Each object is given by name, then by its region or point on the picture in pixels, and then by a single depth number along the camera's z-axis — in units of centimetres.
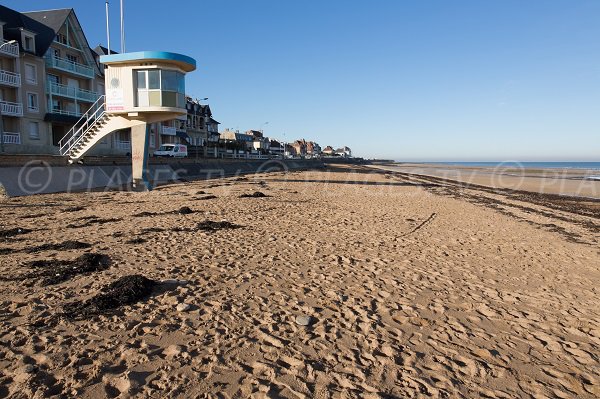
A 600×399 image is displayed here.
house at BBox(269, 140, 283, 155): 15436
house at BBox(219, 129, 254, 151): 12294
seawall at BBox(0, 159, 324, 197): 2056
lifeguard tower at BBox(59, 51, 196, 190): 2189
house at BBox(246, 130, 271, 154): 13660
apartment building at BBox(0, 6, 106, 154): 3481
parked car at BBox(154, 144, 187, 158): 4397
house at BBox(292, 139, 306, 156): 18300
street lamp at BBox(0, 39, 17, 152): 2743
